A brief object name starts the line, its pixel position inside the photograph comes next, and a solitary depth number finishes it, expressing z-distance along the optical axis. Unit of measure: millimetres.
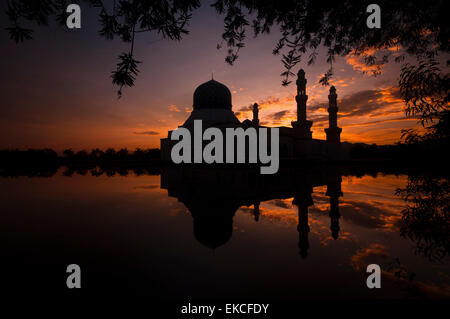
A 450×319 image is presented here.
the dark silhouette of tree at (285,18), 2491
